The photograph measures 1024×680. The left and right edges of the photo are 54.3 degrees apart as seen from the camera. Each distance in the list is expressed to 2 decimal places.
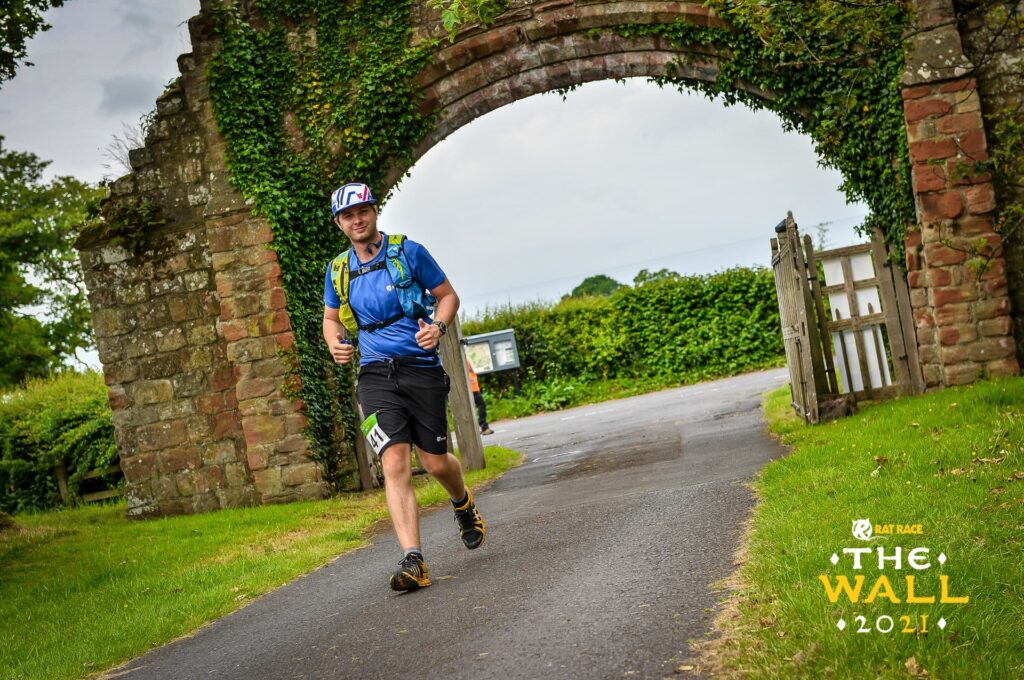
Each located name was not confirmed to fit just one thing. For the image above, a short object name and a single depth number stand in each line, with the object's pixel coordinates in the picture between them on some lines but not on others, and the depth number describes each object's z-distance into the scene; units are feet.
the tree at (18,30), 36.01
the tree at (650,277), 84.04
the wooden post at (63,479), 55.67
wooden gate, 36.88
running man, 19.42
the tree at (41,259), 107.86
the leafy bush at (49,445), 55.06
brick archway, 39.99
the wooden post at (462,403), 41.86
